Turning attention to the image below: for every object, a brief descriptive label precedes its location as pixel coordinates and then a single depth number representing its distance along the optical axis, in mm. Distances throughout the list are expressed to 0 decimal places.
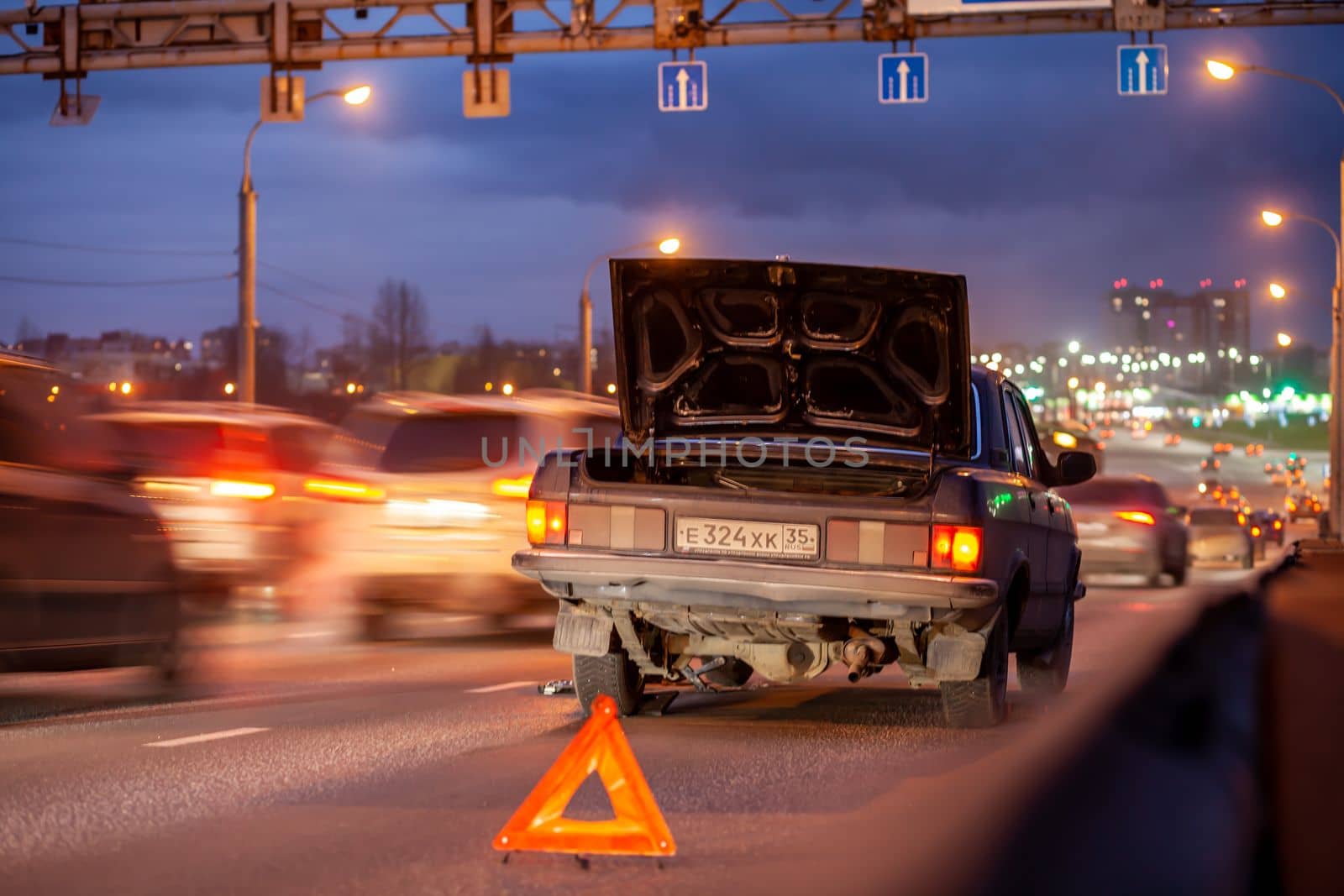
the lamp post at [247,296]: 29359
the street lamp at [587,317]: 45500
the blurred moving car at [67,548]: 9281
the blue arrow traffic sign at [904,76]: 22109
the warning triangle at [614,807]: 5637
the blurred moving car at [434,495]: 13805
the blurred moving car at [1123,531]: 25203
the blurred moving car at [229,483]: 14805
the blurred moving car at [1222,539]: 36219
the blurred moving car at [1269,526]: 54406
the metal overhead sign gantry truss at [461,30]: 22078
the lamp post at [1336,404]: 41375
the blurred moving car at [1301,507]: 82375
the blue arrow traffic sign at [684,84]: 22359
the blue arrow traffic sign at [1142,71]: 21953
